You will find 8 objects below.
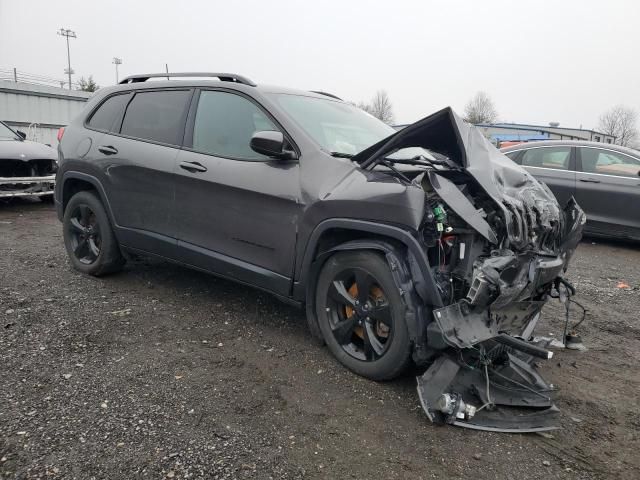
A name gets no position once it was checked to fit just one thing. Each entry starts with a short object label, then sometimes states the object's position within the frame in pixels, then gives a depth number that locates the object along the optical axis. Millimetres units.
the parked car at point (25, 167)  8125
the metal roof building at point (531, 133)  27797
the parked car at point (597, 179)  7250
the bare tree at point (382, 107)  73625
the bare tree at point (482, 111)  68688
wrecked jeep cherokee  2695
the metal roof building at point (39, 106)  21297
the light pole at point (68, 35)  63688
